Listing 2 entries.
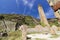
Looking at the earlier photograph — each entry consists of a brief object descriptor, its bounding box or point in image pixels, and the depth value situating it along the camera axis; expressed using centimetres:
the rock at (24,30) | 287
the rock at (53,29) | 308
